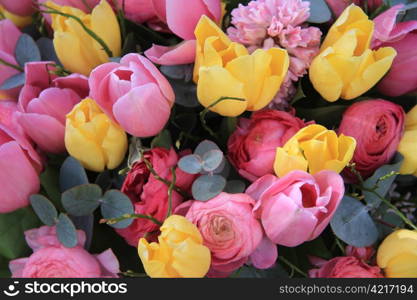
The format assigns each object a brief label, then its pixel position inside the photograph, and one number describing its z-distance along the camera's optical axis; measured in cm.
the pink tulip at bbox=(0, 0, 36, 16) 71
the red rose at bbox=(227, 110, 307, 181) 57
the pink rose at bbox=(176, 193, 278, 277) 53
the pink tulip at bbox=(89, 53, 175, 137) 53
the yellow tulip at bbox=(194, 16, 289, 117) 53
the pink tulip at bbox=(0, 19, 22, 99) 67
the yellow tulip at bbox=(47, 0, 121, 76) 62
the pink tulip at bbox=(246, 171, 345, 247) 50
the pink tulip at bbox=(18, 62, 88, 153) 59
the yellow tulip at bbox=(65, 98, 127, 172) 57
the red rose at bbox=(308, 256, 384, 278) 57
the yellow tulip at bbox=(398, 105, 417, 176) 59
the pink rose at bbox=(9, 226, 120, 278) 58
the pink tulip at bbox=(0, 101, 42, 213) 56
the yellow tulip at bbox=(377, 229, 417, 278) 56
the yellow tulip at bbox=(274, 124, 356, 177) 52
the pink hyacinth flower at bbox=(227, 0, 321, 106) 57
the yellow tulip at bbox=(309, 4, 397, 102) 56
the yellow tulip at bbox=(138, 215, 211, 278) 51
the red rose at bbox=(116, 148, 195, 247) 57
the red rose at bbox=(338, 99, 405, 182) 59
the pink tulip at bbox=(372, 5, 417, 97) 59
